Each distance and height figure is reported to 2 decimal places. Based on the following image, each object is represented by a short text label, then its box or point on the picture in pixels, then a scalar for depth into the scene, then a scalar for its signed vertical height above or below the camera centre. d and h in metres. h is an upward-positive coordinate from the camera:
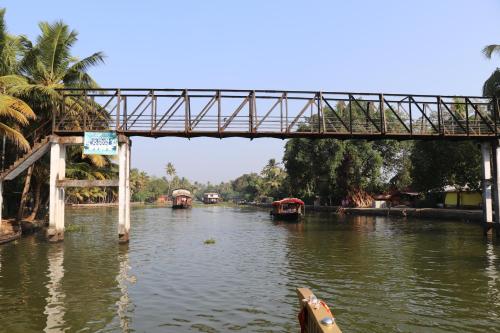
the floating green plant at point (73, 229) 35.06 -2.83
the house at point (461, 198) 52.06 -0.91
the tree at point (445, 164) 45.91 +3.11
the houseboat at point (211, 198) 167.75 -1.66
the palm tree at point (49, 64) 29.89 +9.72
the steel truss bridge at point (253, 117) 26.78 +5.02
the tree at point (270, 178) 131.99 +5.08
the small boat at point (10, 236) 25.32 -2.56
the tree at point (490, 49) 32.94 +11.23
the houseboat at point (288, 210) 52.11 -2.18
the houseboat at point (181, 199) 97.88 -1.16
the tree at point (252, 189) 155.01 +1.55
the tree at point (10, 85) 23.94 +6.97
